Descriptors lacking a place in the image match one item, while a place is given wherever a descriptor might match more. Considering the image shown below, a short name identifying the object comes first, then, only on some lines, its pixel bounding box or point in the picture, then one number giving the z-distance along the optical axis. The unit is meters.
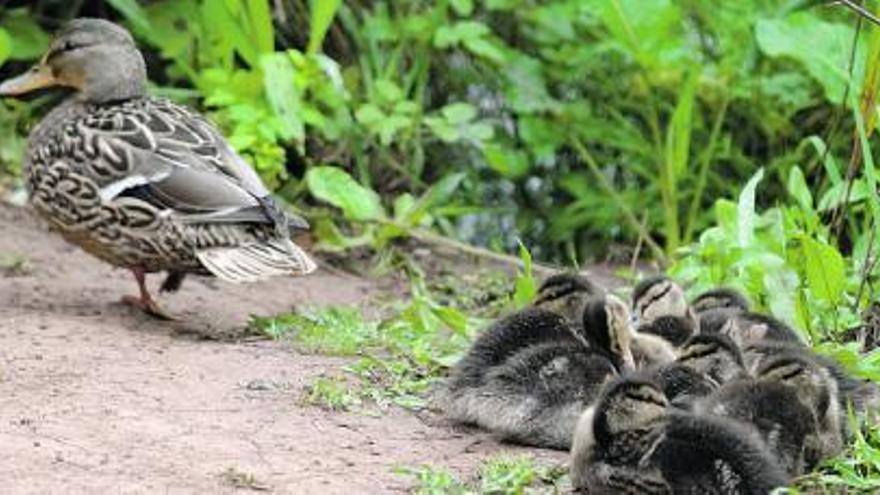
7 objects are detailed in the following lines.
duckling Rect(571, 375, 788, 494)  10.55
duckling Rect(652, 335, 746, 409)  12.04
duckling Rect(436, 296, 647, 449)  12.41
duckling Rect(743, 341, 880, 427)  12.47
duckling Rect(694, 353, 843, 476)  11.41
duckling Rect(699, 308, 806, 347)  13.51
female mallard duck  16.00
